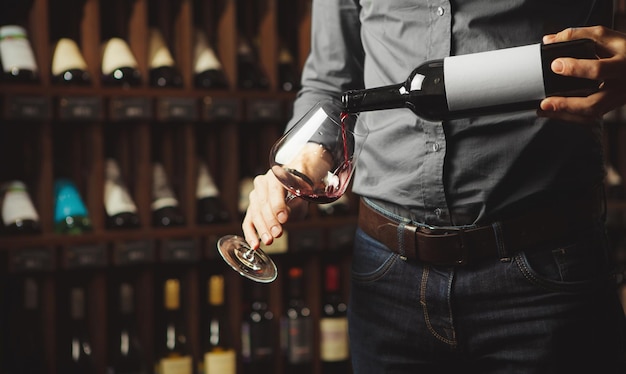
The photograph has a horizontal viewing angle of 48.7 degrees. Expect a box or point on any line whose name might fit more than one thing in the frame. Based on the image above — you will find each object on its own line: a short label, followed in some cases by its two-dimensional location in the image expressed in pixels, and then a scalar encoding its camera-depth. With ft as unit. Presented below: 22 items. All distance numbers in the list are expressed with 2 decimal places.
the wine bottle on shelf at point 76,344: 6.86
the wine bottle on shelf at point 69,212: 6.75
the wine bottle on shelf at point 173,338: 7.08
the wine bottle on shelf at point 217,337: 7.21
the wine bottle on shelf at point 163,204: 7.07
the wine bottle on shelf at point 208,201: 7.31
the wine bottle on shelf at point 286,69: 7.93
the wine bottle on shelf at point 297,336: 7.62
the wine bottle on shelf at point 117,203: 6.89
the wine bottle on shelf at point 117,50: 6.85
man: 2.84
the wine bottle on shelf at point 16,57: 6.40
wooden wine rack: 6.52
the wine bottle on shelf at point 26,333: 6.61
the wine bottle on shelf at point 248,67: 7.65
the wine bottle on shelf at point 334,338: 7.69
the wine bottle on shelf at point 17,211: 6.41
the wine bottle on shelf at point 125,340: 7.04
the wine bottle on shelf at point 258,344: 7.54
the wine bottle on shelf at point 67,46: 6.67
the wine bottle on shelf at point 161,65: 7.11
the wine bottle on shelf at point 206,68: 7.29
